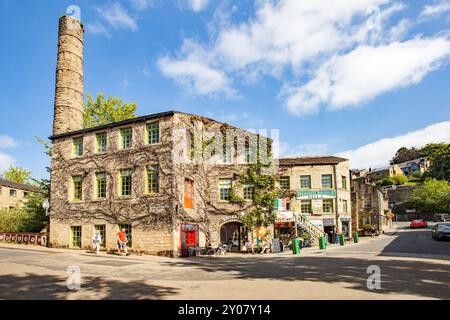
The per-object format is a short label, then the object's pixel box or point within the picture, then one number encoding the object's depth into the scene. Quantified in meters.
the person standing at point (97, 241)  21.42
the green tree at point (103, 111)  41.78
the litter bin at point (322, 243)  25.56
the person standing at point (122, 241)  21.34
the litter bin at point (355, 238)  31.17
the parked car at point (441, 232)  28.21
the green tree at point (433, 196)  64.38
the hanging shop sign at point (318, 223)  33.72
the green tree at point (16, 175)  62.59
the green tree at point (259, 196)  27.23
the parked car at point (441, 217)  63.84
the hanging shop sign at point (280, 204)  28.02
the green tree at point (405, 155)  108.97
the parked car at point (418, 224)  52.66
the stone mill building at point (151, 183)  22.33
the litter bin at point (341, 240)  28.77
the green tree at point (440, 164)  78.69
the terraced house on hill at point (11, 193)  46.82
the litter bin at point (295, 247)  23.14
